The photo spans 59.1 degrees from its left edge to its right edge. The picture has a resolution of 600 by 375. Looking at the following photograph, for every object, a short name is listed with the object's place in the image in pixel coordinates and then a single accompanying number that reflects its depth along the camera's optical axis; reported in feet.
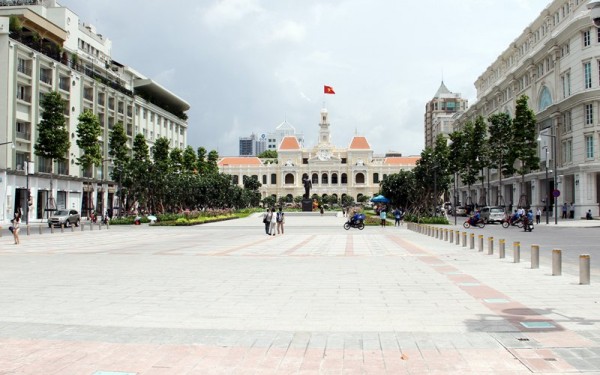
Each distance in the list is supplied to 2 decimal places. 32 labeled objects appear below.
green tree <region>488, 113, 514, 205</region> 188.74
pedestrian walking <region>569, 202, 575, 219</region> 163.62
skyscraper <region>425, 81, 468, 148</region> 464.32
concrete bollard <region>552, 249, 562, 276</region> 40.50
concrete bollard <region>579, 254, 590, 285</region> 36.04
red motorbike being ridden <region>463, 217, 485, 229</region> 126.52
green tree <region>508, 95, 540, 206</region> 178.29
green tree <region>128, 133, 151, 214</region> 171.83
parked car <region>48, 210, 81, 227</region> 139.64
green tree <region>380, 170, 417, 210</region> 179.63
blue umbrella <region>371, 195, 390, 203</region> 198.18
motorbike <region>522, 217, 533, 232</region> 106.11
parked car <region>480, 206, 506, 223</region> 145.48
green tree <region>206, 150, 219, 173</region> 290.97
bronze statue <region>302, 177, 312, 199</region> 264.48
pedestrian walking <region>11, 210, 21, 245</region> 77.25
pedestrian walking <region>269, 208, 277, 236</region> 101.24
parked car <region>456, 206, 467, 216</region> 231.50
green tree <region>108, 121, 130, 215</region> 195.83
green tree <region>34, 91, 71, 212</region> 156.25
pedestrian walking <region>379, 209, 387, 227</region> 136.46
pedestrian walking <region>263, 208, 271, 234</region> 102.72
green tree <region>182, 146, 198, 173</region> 265.34
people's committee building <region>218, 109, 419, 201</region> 499.51
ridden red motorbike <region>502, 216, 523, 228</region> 127.44
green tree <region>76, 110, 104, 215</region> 169.02
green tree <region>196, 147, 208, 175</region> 282.36
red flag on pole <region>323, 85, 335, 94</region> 391.12
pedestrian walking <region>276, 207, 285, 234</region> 104.93
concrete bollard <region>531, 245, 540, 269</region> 45.44
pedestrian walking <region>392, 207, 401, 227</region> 144.78
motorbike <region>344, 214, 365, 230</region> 126.21
